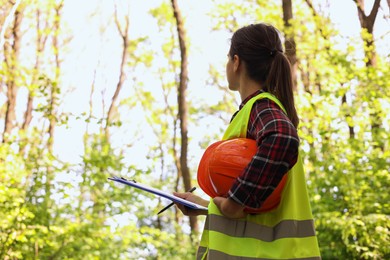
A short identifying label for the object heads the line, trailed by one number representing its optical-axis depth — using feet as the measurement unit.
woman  6.47
